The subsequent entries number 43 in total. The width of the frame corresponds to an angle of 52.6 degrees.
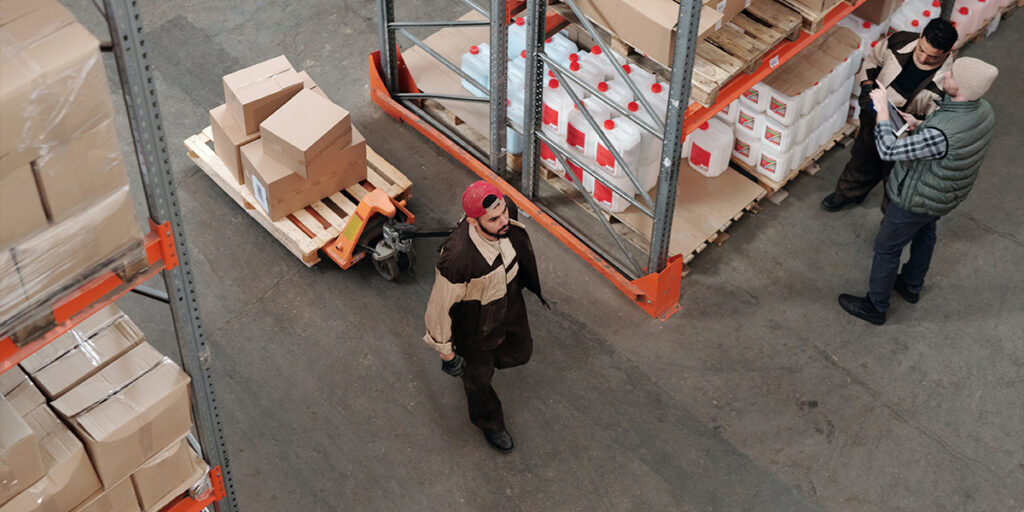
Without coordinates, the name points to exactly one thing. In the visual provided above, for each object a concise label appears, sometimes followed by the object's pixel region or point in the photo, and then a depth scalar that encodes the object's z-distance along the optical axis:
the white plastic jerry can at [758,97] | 7.19
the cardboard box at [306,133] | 6.79
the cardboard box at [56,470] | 3.66
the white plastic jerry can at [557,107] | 6.97
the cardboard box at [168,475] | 4.12
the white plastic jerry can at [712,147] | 7.45
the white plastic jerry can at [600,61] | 6.95
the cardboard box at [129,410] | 3.80
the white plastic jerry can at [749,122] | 7.41
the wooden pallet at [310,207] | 7.11
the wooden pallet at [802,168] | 7.64
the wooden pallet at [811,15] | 6.26
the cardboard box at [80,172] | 3.13
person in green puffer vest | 5.81
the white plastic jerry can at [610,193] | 7.12
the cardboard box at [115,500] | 3.93
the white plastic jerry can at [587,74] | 6.85
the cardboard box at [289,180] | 6.96
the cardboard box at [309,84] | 7.27
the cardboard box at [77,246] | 3.23
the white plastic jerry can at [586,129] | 6.85
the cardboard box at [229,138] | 7.13
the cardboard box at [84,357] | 3.92
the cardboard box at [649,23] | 5.55
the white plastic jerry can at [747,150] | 7.54
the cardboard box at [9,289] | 3.15
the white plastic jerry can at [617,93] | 6.79
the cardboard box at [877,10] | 7.55
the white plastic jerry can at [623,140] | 6.73
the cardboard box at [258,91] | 6.98
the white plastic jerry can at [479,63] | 7.62
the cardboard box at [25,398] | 3.81
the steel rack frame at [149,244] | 3.24
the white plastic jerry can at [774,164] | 7.44
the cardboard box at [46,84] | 2.95
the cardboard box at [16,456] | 3.47
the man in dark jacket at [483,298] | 5.18
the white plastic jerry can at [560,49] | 7.25
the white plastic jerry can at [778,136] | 7.31
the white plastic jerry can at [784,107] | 7.14
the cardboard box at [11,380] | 3.87
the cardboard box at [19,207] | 3.04
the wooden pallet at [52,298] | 3.27
